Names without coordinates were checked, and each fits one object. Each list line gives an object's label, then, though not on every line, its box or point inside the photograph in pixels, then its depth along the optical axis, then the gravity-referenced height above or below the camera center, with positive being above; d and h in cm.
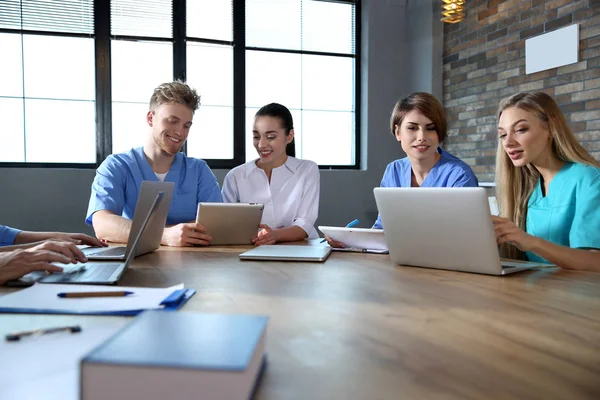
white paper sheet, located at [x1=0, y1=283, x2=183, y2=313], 89 -23
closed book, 46 -17
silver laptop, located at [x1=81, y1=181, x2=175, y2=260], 138 -16
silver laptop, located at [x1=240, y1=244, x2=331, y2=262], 159 -26
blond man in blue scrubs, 226 +0
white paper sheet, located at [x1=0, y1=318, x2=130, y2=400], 54 -22
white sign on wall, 338 +81
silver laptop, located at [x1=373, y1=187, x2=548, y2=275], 128 -15
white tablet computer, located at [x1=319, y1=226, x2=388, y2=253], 173 -22
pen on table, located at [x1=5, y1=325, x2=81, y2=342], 70 -22
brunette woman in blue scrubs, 233 +12
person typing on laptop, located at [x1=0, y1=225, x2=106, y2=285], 116 -20
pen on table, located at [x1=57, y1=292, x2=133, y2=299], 97 -23
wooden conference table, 58 -24
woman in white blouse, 273 -4
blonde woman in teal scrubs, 163 -2
